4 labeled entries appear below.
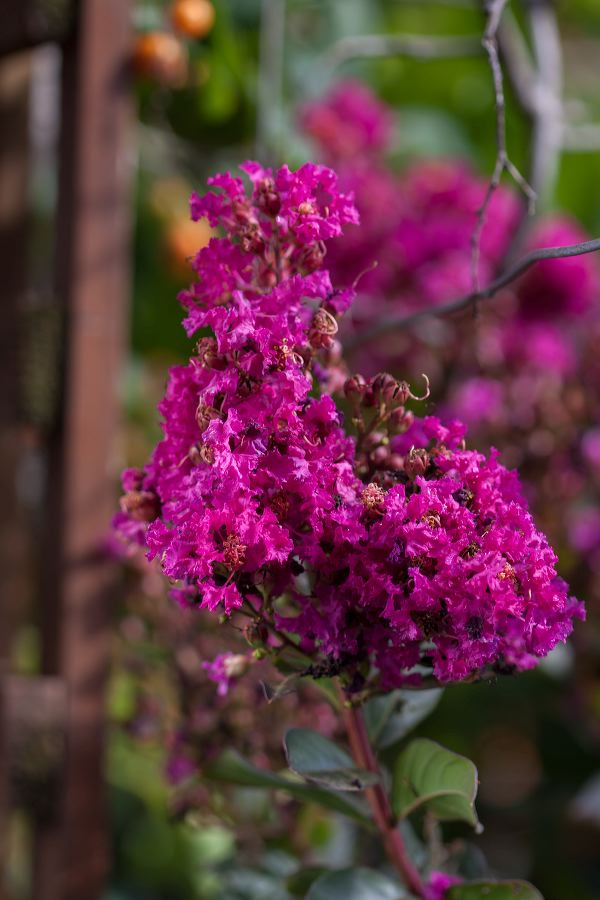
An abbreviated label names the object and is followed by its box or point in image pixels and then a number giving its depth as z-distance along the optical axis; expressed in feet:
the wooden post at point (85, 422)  4.32
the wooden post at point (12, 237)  5.02
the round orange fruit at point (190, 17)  4.70
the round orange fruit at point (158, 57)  4.32
